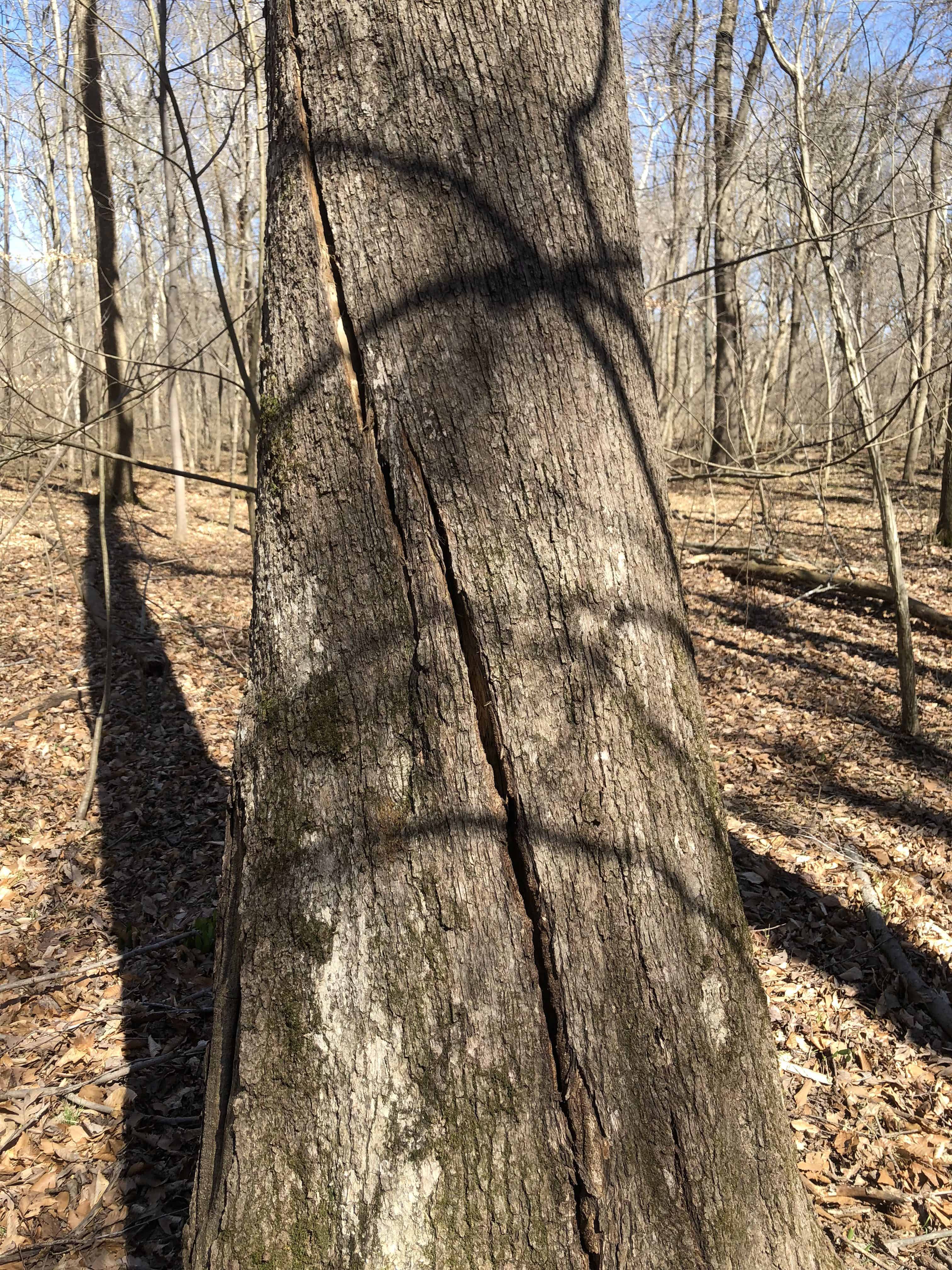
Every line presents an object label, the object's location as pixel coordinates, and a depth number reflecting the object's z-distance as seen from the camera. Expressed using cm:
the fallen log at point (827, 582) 788
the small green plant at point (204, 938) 348
